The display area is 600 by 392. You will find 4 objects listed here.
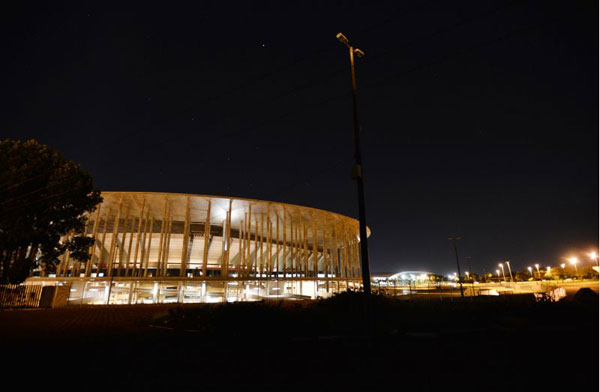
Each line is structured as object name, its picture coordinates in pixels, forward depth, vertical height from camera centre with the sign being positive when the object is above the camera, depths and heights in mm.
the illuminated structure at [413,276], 132175 +2382
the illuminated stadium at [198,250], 35719 +4745
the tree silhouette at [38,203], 18375 +4972
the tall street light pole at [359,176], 9328 +3205
